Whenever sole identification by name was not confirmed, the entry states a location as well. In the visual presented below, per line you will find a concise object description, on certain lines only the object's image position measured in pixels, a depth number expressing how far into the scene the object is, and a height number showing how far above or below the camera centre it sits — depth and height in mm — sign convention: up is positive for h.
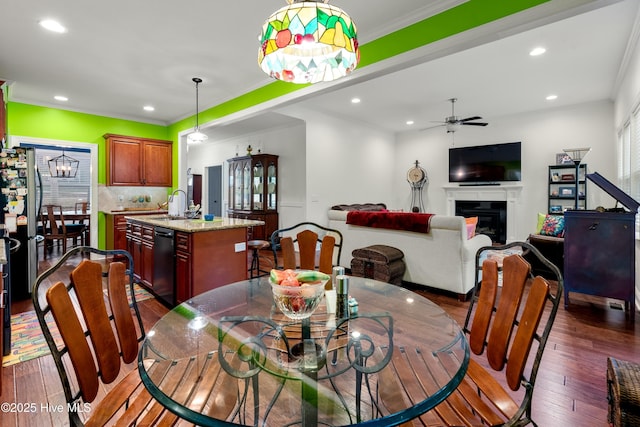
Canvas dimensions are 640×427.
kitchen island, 3096 -463
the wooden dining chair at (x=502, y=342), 1103 -528
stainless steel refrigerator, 3227 +2
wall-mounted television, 6840 +1079
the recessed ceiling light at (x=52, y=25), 2917 +1721
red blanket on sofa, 3863 -116
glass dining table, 1116 -611
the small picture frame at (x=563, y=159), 6177 +1033
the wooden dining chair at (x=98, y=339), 1070 -487
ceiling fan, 5637 +1587
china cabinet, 6707 +422
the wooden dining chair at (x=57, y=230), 5848 -387
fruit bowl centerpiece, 1301 -330
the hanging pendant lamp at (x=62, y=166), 7965 +1107
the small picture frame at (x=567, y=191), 6121 +396
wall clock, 8134 +753
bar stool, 4004 -432
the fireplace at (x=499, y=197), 6832 +331
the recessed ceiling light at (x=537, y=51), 3721 +1901
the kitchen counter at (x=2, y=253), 1913 -289
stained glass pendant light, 1410 +806
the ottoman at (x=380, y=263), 3787 -640
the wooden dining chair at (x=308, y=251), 2607 -330
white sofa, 3582 -474
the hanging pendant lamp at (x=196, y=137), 4404 +1051
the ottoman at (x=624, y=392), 1141 -676
